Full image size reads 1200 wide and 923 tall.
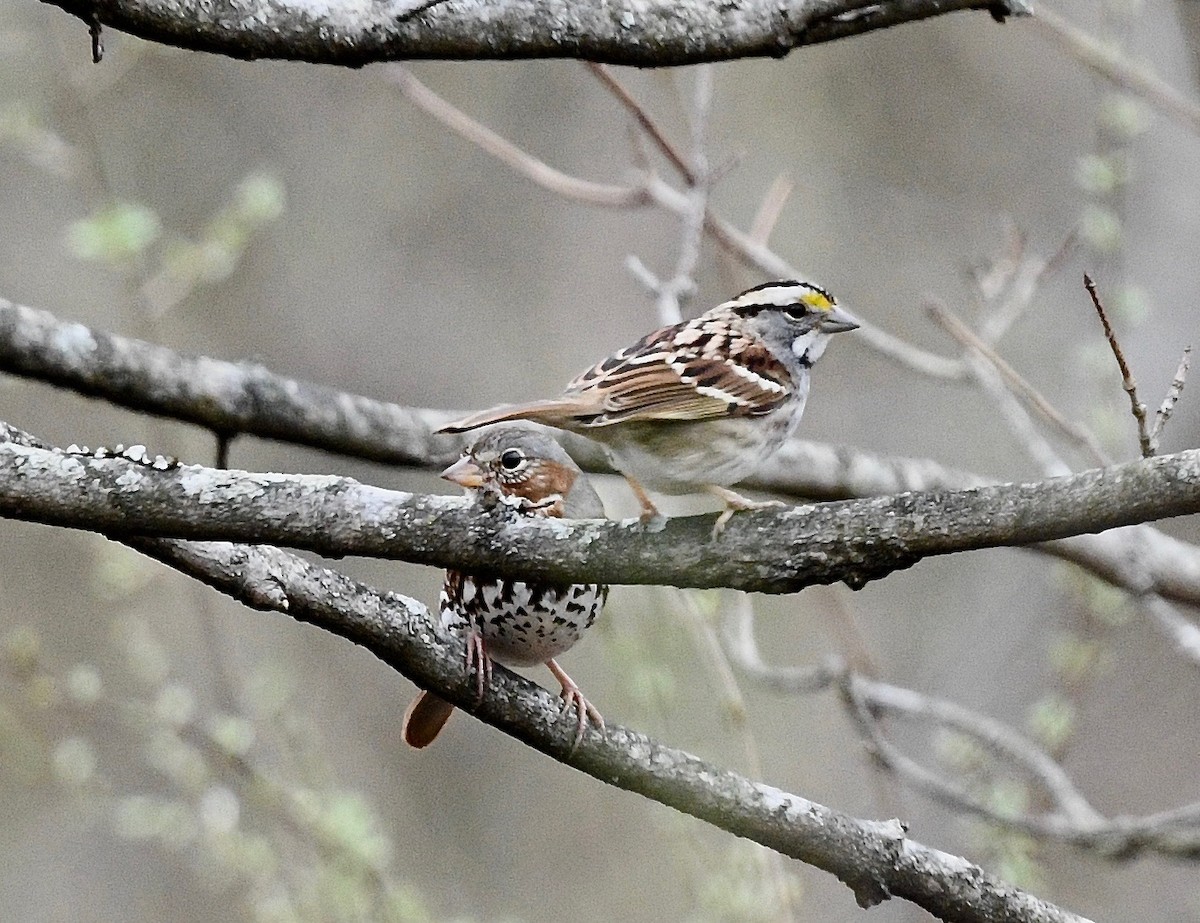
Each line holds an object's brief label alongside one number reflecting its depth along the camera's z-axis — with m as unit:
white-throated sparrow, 6.62
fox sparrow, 7.04
